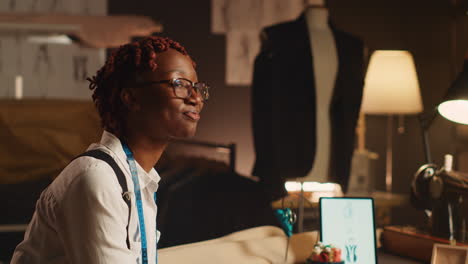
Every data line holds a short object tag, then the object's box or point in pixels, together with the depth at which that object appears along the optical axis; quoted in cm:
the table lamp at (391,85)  339
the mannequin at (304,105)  264
